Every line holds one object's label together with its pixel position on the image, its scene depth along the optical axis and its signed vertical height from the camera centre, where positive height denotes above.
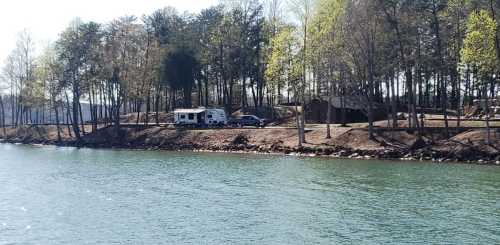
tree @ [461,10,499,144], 46.09 +5.51
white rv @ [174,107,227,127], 76.44 -0.09
